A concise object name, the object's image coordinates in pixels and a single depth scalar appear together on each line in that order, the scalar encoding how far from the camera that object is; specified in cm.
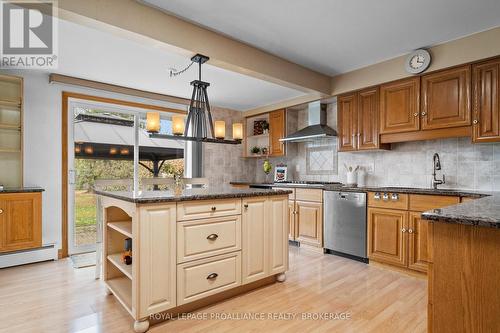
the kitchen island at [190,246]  187
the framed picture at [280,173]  502
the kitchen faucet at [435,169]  317
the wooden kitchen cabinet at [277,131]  487
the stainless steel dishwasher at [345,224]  333
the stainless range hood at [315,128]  407
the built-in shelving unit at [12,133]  336
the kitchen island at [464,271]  103
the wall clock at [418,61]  295
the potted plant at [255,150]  541
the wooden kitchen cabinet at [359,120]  348
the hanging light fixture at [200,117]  267
